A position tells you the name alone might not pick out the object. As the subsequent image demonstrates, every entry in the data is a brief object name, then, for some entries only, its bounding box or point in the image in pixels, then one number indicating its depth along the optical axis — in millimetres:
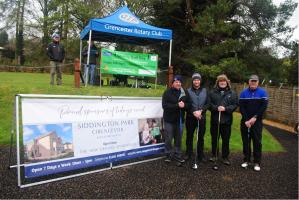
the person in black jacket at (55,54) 10602
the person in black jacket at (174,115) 5992
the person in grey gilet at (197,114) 6074
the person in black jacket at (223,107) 6172
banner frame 4430
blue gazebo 11156
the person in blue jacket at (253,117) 6078
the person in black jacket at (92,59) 11934
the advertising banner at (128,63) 11094
